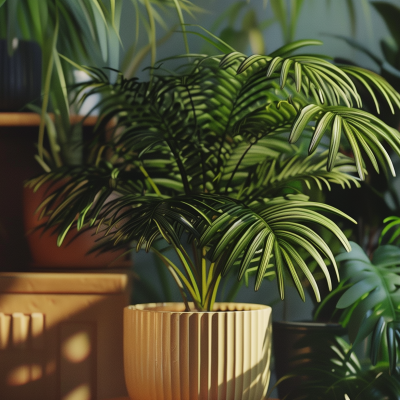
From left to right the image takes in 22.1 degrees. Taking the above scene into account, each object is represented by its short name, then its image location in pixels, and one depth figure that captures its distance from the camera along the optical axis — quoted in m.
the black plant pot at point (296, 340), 1.46
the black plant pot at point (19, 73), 1.48
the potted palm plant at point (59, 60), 1.43
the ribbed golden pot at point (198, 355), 1.24
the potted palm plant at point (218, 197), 1.15
